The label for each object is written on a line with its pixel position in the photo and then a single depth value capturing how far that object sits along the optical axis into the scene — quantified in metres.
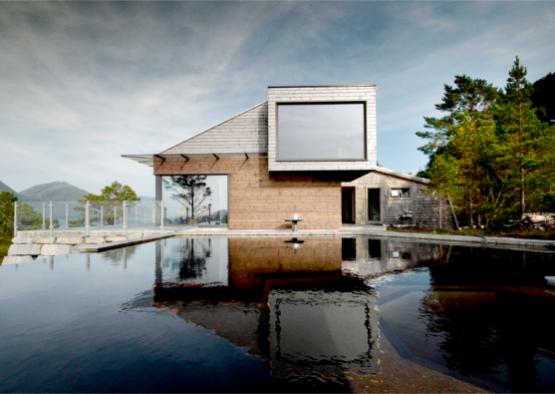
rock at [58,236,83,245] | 12.77
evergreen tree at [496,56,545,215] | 12.12
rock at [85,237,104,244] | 12.86
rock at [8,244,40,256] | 12.33
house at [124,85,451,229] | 14.30
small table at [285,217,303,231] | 14.00
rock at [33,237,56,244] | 12.65
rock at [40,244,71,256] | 12.31
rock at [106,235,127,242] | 13.11
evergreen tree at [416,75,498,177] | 26.39
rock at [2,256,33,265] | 11.89
